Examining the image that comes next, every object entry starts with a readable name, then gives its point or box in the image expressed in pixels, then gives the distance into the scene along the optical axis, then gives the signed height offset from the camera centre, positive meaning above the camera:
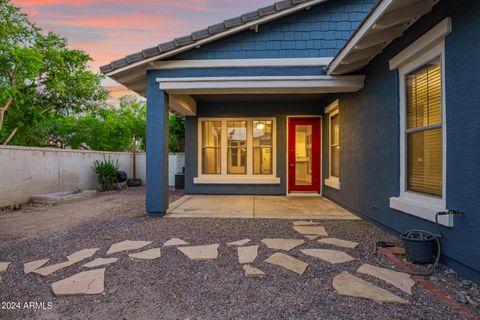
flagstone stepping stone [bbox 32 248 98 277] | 2.84 -1.18
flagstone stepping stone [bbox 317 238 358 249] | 3.67 -1.21
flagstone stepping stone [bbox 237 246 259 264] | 3.14 -1.20
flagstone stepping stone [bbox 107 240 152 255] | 3.49 -1.19
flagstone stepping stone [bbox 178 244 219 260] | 3.23 -1.19
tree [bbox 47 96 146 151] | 16.73 +1.54
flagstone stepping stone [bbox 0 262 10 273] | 2.89 -1.18
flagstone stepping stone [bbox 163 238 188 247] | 3.71 -1.19
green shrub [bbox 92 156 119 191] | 9.61 -0.58
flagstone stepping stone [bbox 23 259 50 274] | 2.89 -1.18
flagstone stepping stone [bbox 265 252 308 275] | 2.90 -1.20
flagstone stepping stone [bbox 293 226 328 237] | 4.23 -1.20
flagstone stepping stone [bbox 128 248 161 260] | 3.23 -1.19
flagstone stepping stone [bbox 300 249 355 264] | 3.14 -1.21
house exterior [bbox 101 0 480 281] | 2.79 +0.89
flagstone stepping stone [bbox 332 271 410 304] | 2.27 -1.20
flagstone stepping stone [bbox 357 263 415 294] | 2.51 -1.20
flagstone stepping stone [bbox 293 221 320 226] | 4.79 -1.21
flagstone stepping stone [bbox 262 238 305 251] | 3.58 -1.20
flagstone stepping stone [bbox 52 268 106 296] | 2.39 -1.17
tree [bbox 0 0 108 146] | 10.62 +3.48
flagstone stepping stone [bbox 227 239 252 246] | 3.71 -1.20
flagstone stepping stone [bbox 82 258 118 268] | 2.98 -1.18
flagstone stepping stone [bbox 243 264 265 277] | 2.74 -1.19
